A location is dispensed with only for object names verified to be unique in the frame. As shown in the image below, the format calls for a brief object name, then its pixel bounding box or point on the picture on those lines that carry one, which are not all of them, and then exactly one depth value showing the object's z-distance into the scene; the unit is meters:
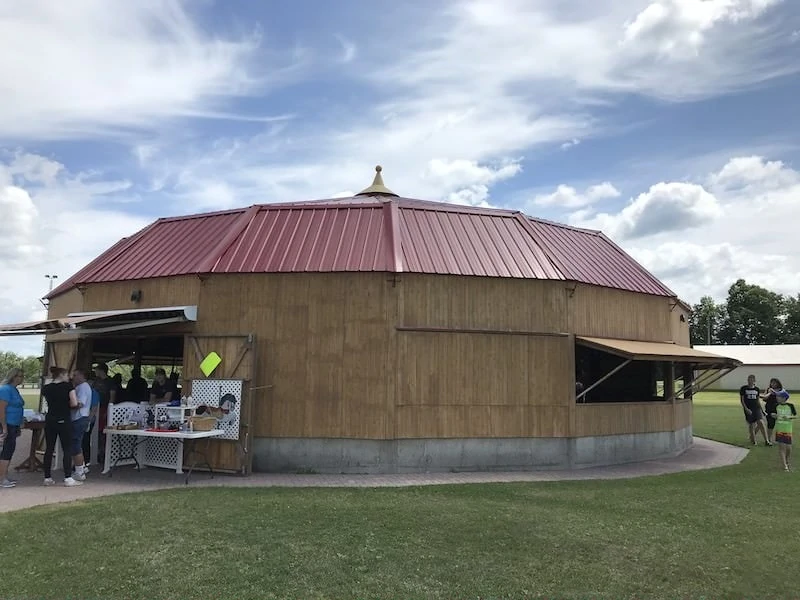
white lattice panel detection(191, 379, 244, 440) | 12.21
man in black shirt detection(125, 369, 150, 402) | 15.31
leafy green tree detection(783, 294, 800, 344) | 79.69
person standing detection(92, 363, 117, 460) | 13.34
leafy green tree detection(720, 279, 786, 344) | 83.06
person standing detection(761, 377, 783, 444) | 16.00
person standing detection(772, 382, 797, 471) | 12.74
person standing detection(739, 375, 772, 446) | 17.62
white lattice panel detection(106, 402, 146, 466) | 12.09
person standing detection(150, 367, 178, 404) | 13.98
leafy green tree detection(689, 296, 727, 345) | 90.38
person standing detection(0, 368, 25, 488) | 10.63
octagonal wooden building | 12.60
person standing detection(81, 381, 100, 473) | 12.28
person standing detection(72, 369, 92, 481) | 11.29
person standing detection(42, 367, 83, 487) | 10.88
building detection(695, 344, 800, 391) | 55.66
